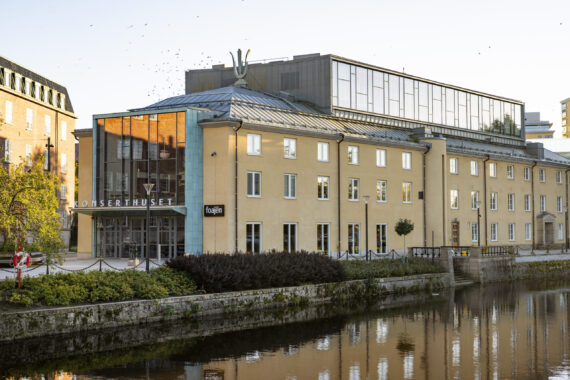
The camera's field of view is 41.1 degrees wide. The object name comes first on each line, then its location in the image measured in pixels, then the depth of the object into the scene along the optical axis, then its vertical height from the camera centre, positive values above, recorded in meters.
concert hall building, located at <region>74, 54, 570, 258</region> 42.62 +3.73
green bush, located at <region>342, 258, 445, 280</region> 38.06 -2.18
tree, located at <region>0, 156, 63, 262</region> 26.64 +0.74
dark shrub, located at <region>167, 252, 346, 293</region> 30.48 -1.81
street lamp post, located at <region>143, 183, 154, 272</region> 31.82 +1.70
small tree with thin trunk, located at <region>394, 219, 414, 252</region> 49.75 -0.01
